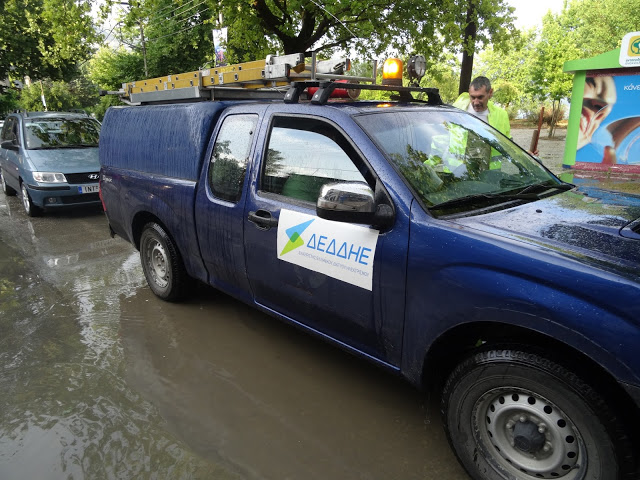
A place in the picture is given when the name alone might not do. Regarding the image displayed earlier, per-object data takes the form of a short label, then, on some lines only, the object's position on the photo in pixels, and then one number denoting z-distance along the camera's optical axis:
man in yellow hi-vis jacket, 4.97
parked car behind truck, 7.98
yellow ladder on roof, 3.61
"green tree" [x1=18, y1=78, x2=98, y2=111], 43.84
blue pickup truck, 1.86
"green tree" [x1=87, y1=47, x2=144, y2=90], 22.05
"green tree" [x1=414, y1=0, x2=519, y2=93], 11.37
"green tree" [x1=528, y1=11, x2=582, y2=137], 26.92
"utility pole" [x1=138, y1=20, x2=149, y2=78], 18.89
